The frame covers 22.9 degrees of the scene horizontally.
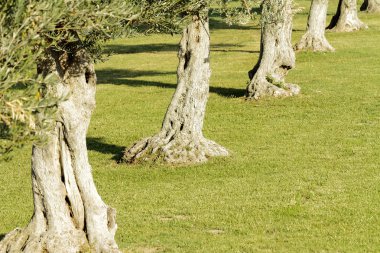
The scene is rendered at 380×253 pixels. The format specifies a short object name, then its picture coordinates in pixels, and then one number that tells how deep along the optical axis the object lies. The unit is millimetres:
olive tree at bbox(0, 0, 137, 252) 16375
